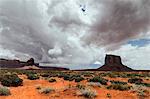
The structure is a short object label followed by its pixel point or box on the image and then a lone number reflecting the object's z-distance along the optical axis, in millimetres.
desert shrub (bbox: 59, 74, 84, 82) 10710
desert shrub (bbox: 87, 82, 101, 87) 8403
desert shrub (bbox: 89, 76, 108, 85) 9356
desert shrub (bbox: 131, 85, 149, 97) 6970
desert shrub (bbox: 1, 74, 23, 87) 8736
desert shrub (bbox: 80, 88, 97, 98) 6544
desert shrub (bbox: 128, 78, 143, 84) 10903
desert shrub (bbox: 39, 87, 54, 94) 6997
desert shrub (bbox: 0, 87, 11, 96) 6728
